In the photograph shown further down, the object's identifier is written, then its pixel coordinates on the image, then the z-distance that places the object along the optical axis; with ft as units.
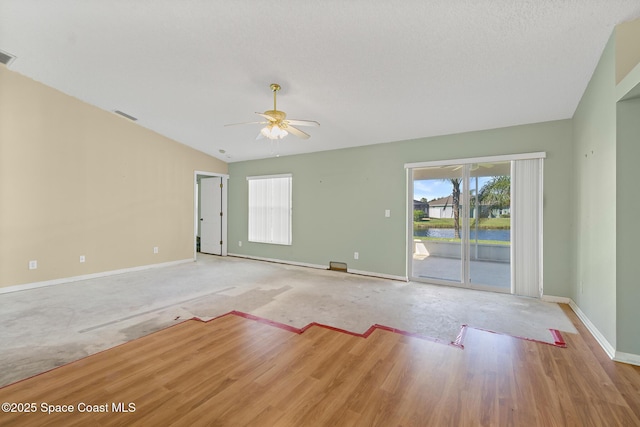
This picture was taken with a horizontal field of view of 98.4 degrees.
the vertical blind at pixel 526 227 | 12.91
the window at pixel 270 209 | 20.90
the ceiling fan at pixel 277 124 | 10.03
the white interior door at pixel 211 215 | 24.54
